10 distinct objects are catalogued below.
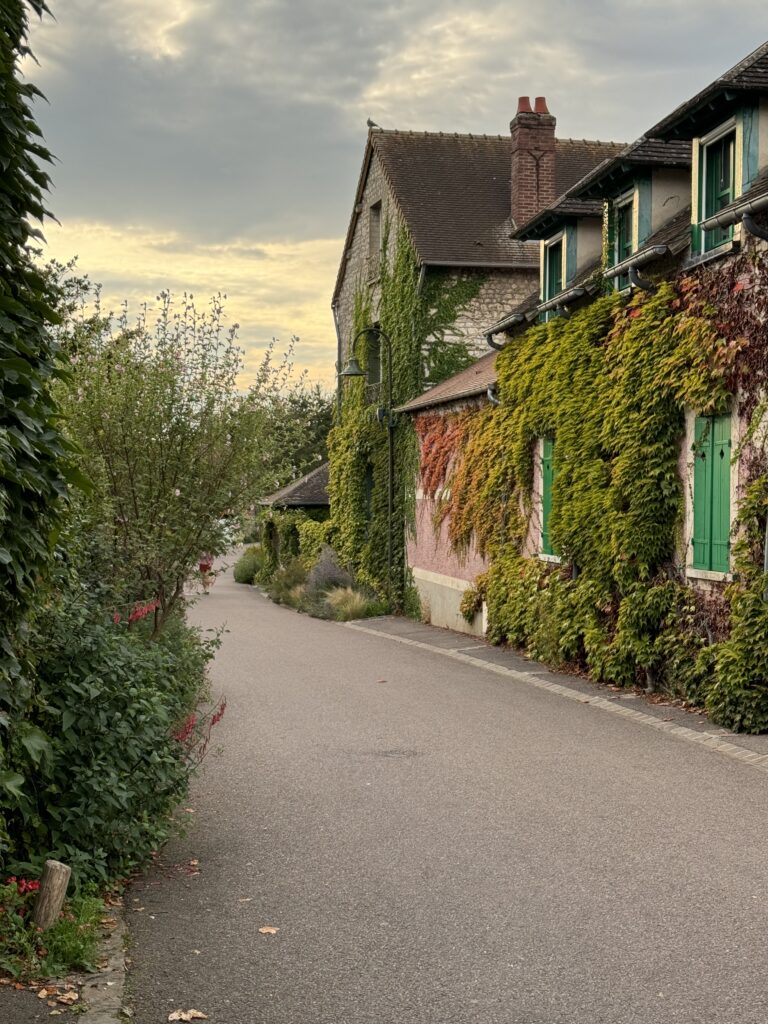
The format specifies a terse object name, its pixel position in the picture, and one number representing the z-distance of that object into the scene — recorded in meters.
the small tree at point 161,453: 11.03
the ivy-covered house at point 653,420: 11.71
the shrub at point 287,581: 33.16
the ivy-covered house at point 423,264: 26.42
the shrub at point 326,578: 29.39
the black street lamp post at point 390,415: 26.77
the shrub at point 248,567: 47.34
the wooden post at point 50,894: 5.27
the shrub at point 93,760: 5.93
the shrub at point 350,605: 26.59
